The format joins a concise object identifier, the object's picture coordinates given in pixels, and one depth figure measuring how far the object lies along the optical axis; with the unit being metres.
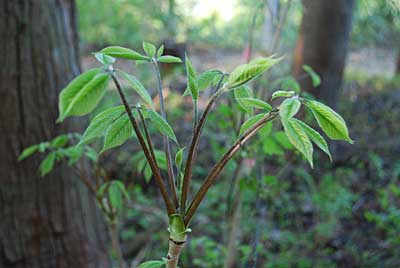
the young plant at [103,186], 1.17
